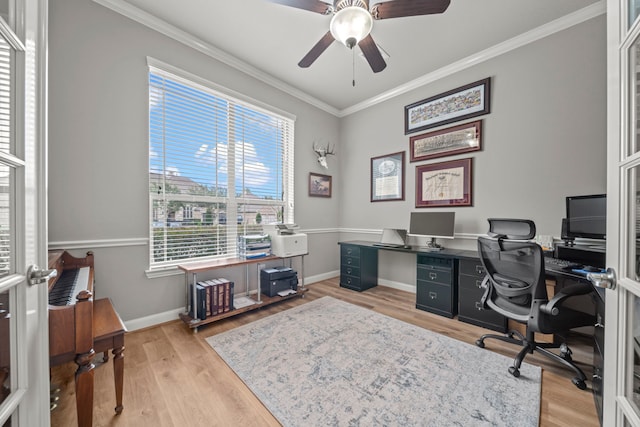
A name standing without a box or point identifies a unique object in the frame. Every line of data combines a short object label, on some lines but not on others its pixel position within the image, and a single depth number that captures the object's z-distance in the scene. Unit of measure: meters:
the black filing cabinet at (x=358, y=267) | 3.65
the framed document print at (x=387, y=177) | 3.67
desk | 2.48
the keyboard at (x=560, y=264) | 1.87
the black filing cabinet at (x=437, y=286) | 2.72
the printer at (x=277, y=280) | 3.13
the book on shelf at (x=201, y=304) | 2.45
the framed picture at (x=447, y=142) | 2.97
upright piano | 1.11
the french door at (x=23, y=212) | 0.71
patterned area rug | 1.40
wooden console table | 2.41
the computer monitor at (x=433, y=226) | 3.01
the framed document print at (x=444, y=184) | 3.05
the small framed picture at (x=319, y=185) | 4.00
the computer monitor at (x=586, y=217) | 1.94
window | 2.52
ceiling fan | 1.60
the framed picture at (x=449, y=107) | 2.92
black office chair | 1.67
